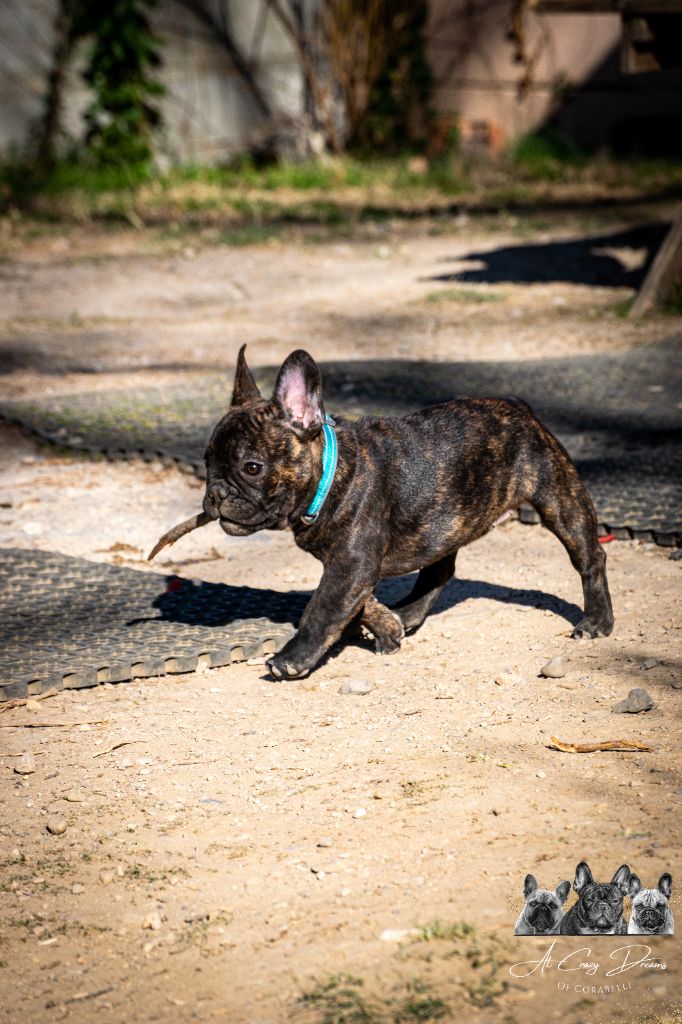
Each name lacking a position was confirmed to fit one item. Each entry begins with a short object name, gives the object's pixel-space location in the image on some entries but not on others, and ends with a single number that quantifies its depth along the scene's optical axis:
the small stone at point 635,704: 3.71
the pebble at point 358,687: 3.99
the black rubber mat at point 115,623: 4.21
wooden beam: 8.41
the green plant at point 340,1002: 2.46
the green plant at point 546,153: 14.73
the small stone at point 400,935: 2.70
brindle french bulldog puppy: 3.81
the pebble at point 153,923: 2.84
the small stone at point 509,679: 3.99
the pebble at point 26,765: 3.61
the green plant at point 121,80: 14.23
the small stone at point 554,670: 4.01
